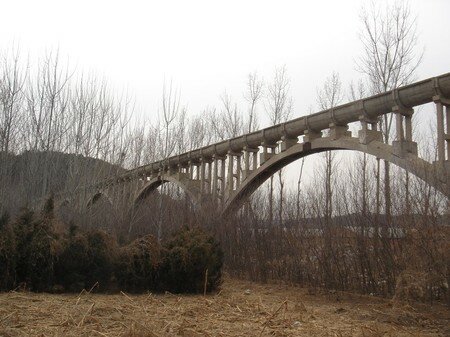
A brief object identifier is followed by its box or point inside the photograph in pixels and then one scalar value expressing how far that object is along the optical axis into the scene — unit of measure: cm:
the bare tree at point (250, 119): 2988
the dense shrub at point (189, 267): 886
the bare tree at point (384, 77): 1786
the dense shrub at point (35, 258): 828
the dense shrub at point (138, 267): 871
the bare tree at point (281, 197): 1138
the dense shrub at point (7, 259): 805
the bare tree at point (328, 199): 956
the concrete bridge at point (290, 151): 1222
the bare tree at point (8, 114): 1630
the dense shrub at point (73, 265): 847
